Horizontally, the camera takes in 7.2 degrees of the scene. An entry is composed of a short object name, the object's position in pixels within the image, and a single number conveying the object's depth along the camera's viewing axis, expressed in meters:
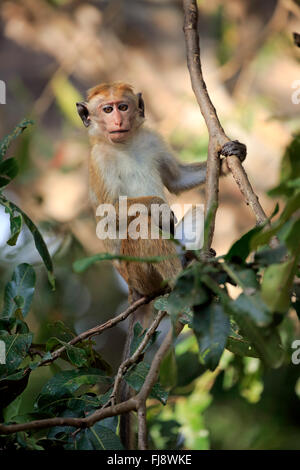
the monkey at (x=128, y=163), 3.72
